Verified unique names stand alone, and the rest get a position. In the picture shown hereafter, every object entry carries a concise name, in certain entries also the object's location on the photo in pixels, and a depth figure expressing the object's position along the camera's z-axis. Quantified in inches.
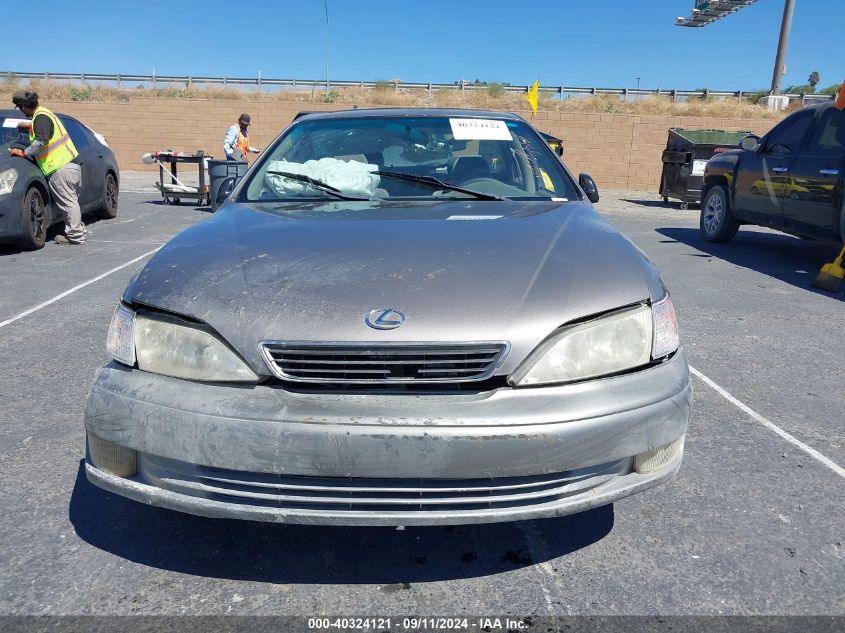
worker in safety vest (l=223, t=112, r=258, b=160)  488.4
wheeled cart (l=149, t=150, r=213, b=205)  463.5
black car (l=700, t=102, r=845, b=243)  275.0
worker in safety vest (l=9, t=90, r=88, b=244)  307.1
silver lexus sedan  75.0
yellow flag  725.6
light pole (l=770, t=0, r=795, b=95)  1134.4
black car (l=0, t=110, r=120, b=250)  294.8
